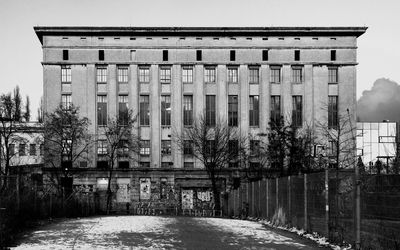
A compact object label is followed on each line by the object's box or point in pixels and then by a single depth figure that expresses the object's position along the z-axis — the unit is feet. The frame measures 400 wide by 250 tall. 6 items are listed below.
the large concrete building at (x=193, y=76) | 259.60
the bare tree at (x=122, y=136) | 242.99
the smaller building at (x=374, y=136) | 350.23
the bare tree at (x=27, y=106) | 369.01
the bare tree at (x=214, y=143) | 223.10
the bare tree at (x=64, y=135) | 223.71
